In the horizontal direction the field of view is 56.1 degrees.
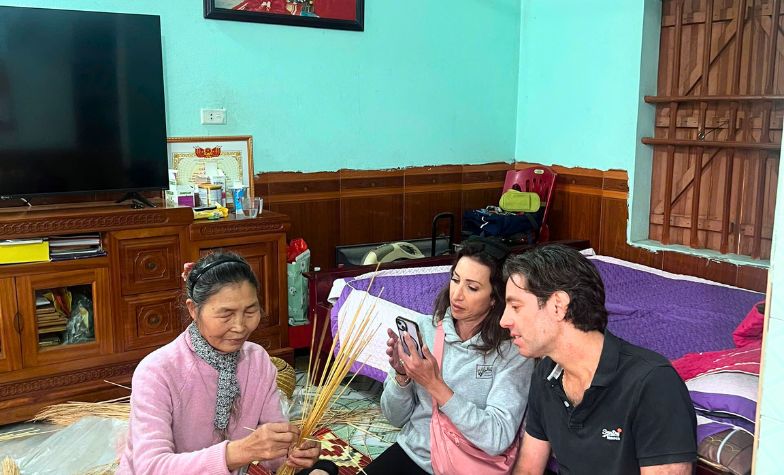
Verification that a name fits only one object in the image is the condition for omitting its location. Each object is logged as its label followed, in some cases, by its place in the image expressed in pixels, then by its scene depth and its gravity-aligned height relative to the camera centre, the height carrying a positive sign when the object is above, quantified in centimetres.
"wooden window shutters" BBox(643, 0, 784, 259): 372 +14
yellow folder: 319 -46
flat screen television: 337 +20
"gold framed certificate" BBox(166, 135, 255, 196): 398 -7
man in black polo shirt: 152 -50
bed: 195 -70
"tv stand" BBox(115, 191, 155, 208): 370 -27
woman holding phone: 198 -66
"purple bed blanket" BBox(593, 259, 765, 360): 289 -72
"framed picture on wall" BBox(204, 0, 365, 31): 399 +76
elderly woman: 164 -57
